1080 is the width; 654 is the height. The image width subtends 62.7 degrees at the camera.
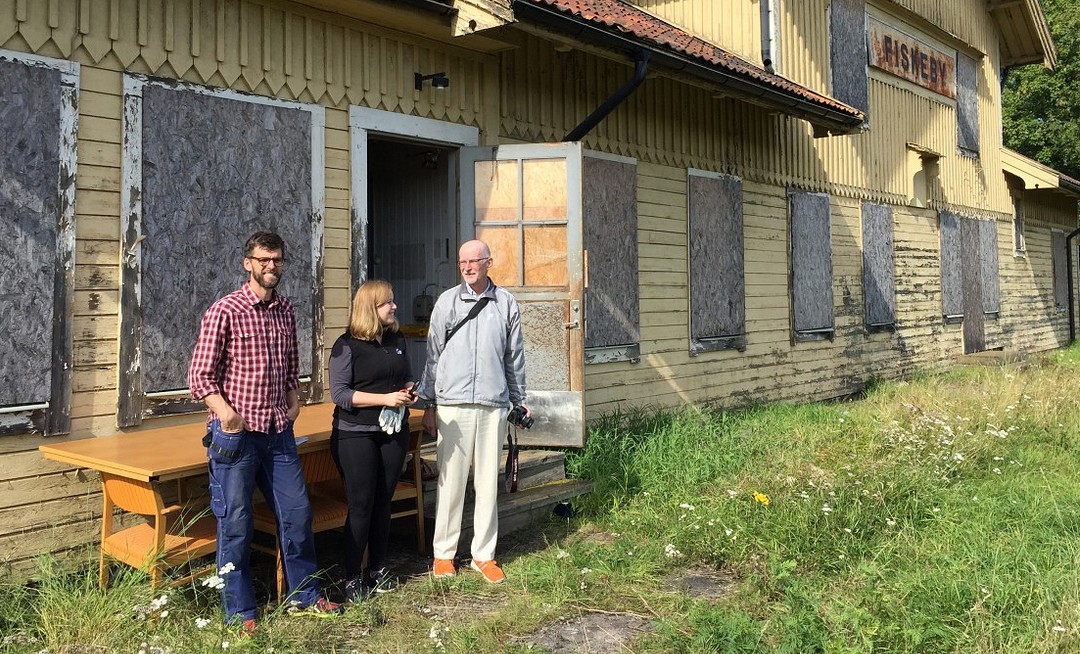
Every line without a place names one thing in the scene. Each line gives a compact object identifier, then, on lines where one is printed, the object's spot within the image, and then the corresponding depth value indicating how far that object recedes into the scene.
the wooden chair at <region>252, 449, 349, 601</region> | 4.45
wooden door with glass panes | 6.34
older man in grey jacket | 4.61
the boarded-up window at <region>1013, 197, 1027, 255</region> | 15.72
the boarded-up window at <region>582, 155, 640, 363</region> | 7.59
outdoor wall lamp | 6.26
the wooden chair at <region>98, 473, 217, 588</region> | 3.92
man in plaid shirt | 3.71
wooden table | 3.86
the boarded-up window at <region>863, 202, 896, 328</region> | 11.49
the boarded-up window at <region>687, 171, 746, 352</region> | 8.84
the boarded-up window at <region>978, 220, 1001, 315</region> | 14.30
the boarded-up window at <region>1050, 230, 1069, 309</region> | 17.28
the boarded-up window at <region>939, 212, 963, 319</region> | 13.23
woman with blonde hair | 4.23
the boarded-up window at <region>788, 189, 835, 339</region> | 10.26
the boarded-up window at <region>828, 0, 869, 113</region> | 11.26
